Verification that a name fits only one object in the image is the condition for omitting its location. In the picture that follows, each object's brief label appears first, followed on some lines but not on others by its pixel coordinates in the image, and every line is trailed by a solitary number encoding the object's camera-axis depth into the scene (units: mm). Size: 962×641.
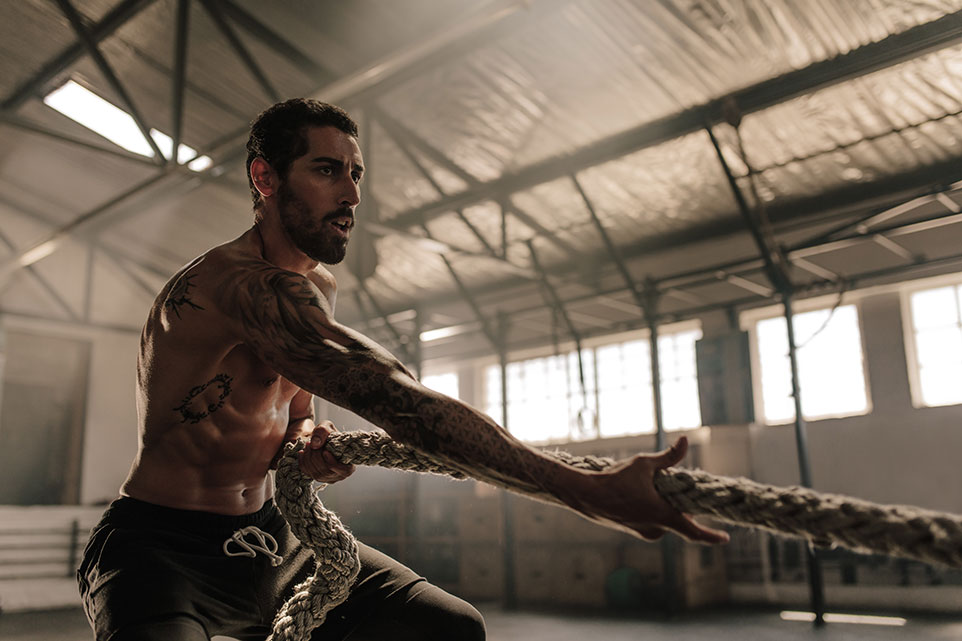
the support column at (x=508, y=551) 7465
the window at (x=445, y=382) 12369
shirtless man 1244
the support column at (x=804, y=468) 5930
